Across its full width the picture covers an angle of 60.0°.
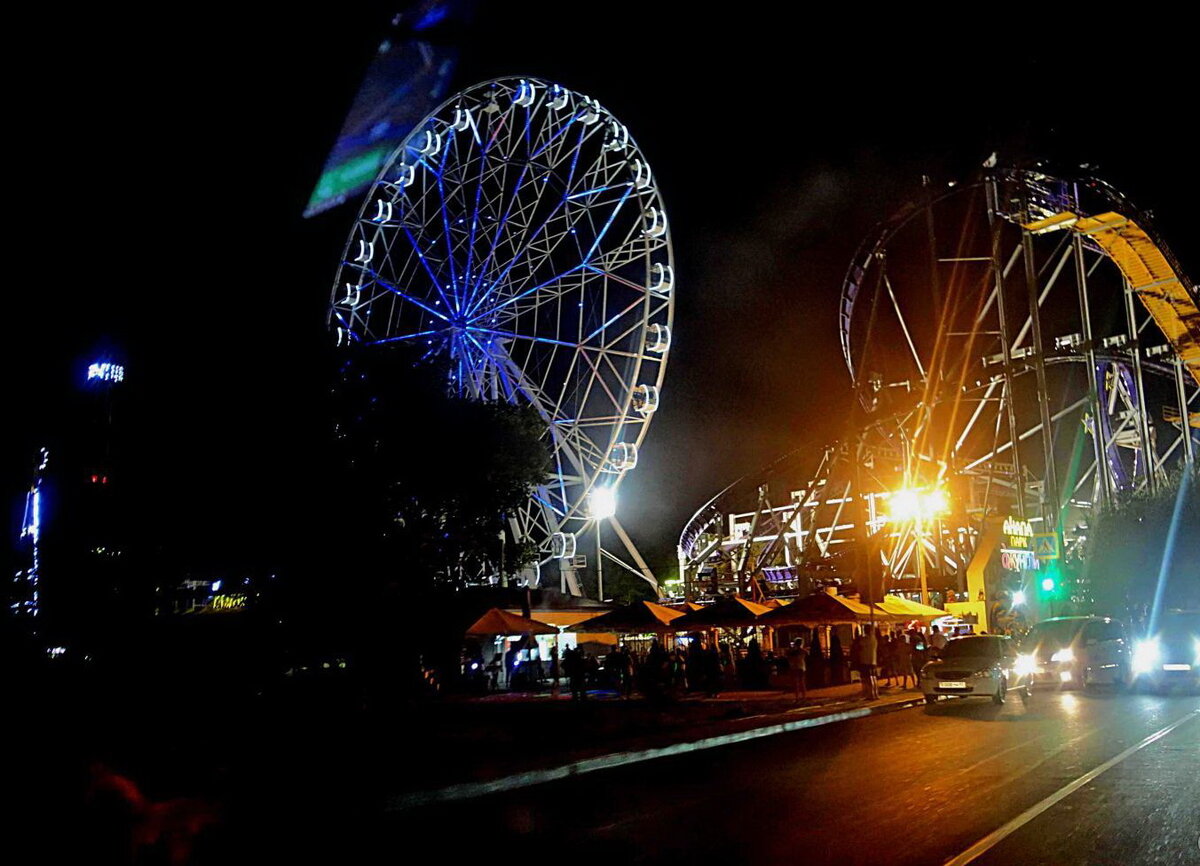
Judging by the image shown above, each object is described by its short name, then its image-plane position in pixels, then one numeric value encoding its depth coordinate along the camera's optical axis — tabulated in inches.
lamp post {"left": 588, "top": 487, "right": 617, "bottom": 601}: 1450.5
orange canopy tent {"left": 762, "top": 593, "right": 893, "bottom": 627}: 1040.8
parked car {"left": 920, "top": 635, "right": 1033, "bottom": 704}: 888.3
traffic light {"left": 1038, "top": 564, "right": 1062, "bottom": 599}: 1173.1
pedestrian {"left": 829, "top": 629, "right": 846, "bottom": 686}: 1154.7
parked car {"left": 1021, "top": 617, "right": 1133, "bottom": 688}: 1057.5
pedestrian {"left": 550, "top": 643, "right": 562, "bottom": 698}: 1203.5
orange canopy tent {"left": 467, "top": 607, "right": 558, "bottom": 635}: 1099.9
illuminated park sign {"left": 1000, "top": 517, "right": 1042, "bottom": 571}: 1688.0
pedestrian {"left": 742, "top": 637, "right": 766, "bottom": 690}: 1127.6
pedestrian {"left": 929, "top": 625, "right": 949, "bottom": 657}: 1168.8
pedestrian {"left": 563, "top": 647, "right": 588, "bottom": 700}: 972.6
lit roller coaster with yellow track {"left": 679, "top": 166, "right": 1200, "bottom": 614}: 1296.8
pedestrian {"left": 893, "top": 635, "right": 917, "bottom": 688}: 1138.7
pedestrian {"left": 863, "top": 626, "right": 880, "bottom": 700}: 1004.6
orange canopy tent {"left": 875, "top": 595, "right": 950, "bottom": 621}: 1139.9
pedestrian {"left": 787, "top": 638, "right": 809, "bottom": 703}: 980.6
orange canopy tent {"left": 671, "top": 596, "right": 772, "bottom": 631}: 1059.9
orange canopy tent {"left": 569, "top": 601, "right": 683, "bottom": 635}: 1099.3
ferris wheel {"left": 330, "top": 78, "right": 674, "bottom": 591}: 1286.9
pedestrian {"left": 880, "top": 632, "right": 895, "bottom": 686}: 1178.6
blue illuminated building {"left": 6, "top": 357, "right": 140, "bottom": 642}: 581.9
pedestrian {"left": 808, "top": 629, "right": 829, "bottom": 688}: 1126.4
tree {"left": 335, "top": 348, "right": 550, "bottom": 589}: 696.4
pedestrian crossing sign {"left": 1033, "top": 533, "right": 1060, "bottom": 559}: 1156.5
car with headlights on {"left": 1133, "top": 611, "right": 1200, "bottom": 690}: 1024.9
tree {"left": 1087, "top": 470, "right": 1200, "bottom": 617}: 1620.3
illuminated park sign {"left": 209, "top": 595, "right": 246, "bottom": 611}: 804.6
